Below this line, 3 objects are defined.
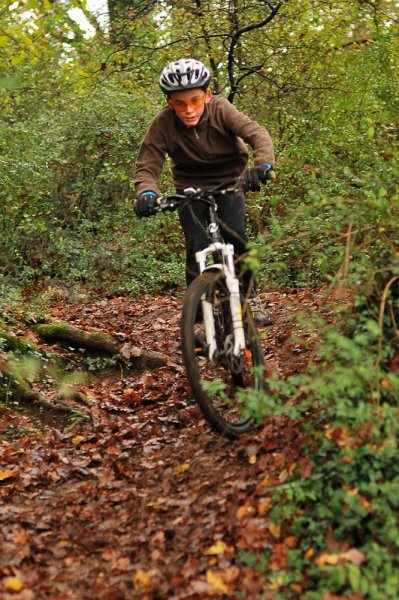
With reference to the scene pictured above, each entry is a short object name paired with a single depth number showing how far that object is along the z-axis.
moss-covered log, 7.64
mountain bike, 4.60
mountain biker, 5.36
